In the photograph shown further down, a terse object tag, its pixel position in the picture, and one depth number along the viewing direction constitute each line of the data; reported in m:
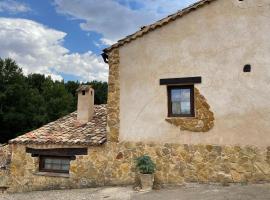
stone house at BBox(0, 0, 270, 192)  6.41
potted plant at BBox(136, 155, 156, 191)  6.62
